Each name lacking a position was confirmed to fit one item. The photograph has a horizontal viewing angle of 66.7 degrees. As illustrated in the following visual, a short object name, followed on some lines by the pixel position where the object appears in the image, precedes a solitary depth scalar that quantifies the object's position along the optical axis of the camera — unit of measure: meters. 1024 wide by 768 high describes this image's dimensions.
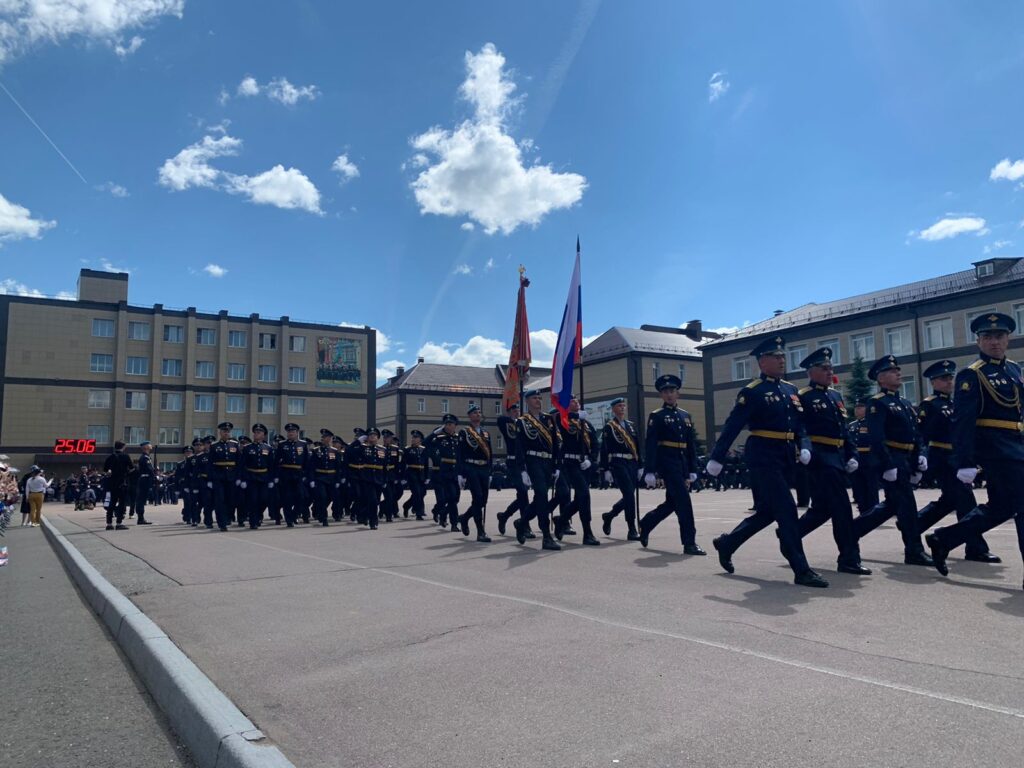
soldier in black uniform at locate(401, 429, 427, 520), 17.09
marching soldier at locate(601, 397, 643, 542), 10.65
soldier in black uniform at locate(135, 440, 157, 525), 18.19
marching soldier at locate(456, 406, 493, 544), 11.74
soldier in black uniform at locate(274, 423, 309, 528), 16.20
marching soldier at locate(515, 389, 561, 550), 9.93
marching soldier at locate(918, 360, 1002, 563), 7.76
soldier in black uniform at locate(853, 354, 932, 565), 7.55
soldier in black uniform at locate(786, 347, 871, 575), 7.00
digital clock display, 45.44
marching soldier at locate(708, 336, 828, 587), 6.82
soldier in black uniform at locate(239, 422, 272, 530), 15.52
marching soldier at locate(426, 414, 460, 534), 12.89
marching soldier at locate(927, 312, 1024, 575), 6.12
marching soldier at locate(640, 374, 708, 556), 8.89
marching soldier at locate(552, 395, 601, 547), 10.13
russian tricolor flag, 11.62
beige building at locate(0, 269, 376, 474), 55.03
